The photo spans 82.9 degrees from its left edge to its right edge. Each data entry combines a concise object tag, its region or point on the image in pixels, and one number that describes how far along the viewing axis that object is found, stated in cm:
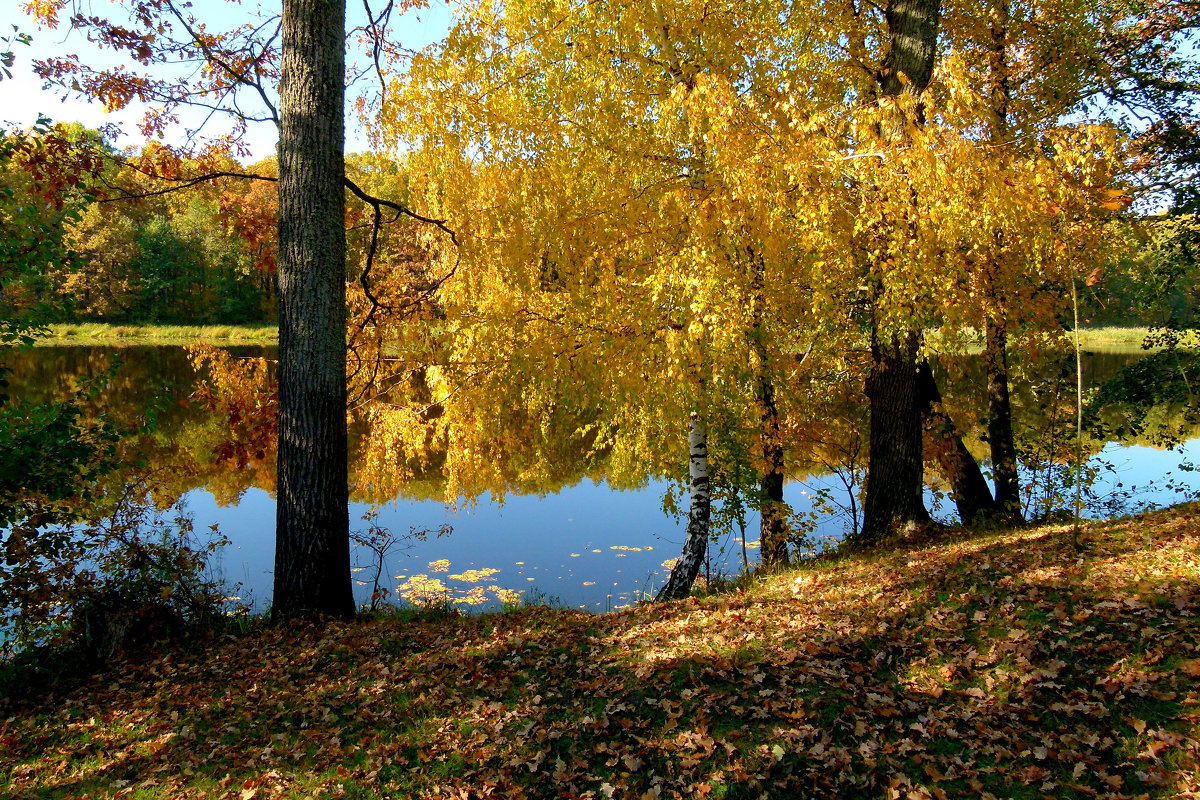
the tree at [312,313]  557
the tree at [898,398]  718
